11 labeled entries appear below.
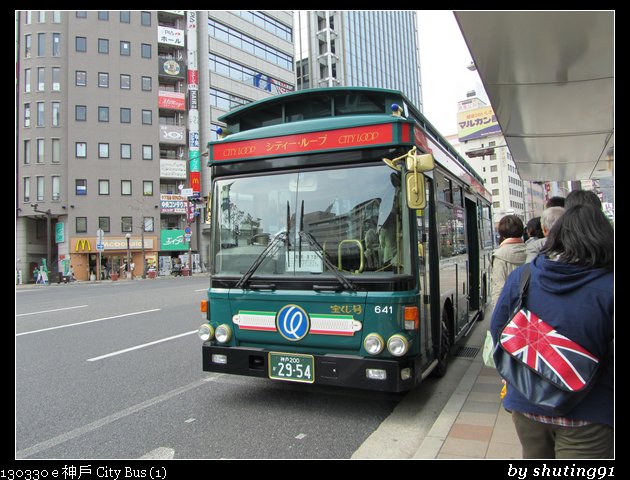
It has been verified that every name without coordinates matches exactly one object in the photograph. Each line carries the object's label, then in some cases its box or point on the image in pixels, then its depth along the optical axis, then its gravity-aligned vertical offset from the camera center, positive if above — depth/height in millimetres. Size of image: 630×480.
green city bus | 4059 +7
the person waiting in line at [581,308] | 1950 -294
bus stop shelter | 3498 +1660
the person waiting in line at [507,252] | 4664 -95
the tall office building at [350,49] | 68812 +32646
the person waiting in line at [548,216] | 3492 +203
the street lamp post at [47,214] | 38244 +3332
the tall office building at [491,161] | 92312 +18467
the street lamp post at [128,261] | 40131 -982
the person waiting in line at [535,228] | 4926 +156
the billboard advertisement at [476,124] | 91125 +24751
